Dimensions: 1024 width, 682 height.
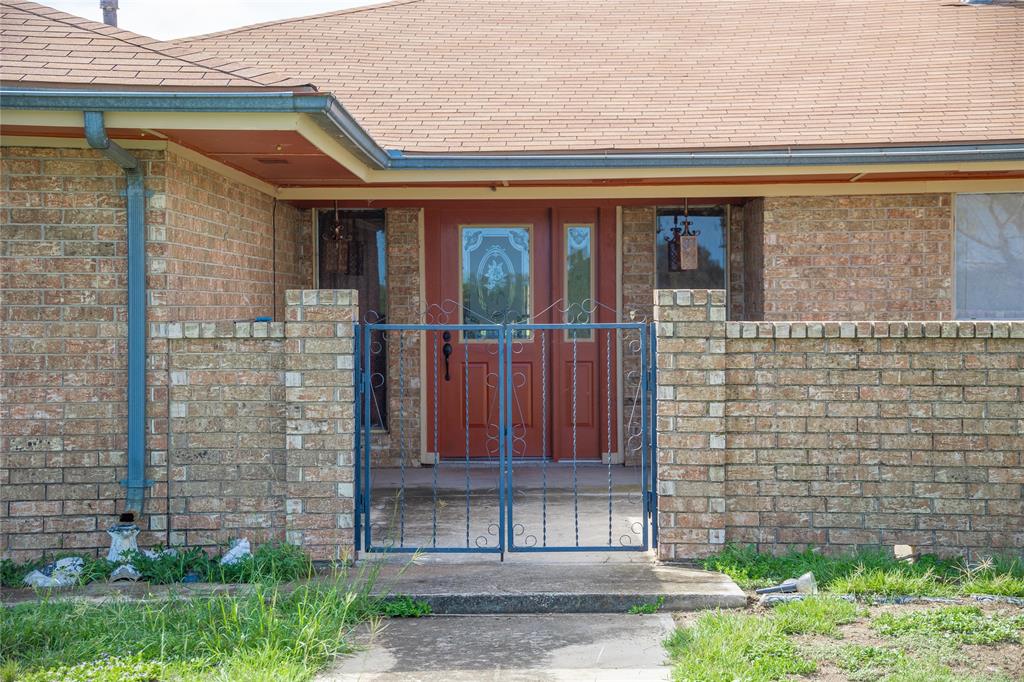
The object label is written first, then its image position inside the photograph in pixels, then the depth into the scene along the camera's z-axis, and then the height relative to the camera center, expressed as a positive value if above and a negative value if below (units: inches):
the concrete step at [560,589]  222.4 -51.0
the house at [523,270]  245.1 +27.4
